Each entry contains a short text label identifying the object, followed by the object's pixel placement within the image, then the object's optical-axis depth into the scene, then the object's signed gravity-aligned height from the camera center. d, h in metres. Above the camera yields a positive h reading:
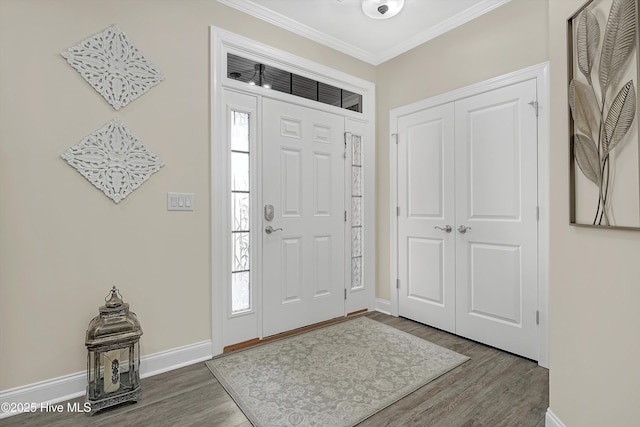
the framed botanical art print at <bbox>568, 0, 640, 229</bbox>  1.11 +0.37
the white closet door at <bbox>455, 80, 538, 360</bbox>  2.32 -0.05
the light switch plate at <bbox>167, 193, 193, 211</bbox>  2.21 +0.08
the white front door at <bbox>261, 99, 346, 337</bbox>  2.67 -0.03
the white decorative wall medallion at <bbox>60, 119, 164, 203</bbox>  1.90 +0.33
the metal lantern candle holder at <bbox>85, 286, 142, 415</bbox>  1.73 -0.79
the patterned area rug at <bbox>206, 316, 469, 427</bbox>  1.72 -1.05
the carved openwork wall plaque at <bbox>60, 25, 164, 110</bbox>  1.90 +0.91
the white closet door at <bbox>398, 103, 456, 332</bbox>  2.81 -0.04
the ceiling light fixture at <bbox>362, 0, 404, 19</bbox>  2.33 +1.52
